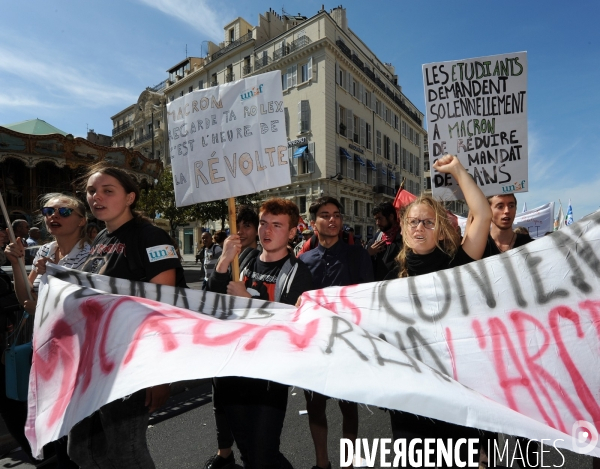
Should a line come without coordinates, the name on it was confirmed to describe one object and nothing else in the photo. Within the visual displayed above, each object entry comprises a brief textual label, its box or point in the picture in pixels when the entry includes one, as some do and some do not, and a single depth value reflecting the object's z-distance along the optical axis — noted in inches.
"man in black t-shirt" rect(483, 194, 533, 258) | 119.5
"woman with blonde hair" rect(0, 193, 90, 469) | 94.0
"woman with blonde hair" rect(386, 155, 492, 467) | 81.4
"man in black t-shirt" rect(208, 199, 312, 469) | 73.5
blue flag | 634.2
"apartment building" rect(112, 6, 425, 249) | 1112.2
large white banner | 54.1
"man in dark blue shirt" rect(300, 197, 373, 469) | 99.4
